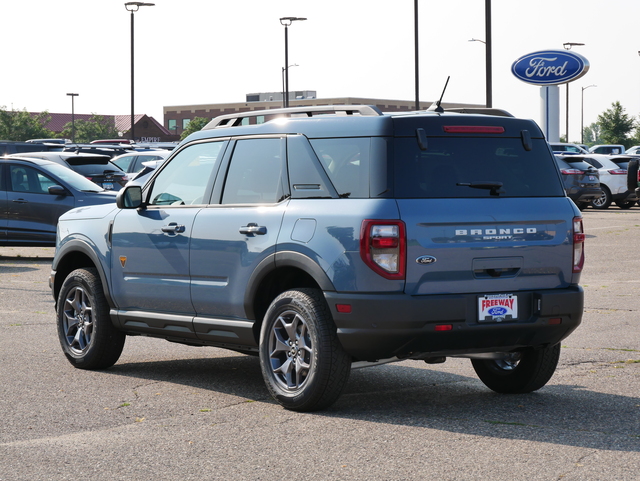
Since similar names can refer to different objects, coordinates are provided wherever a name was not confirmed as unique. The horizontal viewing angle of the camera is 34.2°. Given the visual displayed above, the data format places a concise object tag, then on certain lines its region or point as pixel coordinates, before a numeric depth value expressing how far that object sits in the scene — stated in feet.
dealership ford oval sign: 155.63
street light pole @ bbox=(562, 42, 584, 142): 249.00
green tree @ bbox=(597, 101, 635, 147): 271.49
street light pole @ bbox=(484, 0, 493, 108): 108.47
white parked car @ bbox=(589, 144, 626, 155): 171.53
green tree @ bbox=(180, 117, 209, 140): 296.49
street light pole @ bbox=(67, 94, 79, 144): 308.30
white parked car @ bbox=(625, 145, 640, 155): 164.90
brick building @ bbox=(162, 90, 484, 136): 355.56
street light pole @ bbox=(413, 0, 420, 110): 142.82
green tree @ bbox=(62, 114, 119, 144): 321.73
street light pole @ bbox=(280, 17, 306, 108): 184.79
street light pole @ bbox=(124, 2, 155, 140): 155.74
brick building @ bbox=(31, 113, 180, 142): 360.28
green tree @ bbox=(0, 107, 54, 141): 279.49
